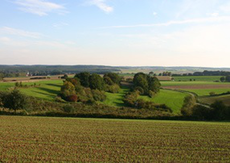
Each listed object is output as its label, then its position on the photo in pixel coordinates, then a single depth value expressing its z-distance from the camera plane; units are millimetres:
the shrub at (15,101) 40897
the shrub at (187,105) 49938
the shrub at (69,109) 44684
